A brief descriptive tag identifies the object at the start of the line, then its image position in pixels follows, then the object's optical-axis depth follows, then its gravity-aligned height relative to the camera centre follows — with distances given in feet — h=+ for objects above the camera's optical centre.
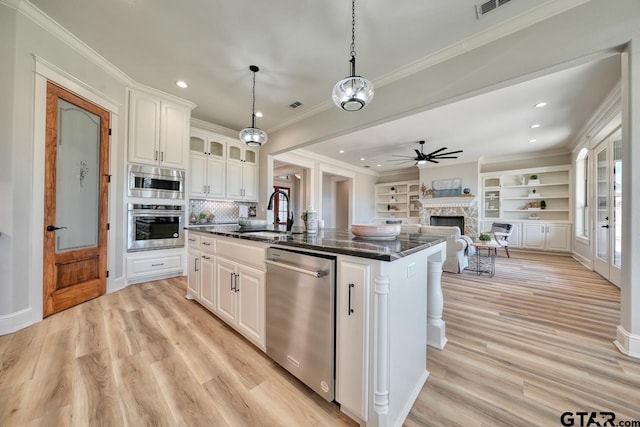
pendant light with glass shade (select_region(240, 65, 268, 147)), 9.73 +3.30
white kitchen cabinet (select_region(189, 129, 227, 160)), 14.08 +4.37
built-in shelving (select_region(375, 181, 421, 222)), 29.32 +1.80
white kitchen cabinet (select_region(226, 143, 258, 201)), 15.72 +2.84
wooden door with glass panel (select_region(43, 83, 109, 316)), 7.95 +0.42
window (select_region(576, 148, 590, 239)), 17.06 +1.73
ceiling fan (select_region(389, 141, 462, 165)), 18.52 +4.68
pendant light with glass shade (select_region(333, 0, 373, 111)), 6.18 +3.31
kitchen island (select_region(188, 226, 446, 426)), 3.62 -1.87
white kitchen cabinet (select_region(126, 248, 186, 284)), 11.06 -2.64
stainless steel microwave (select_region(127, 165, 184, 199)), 11.07 +1.53
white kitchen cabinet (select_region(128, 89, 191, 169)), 11.12 +4.23
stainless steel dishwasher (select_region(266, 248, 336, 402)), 4.15 -2.03
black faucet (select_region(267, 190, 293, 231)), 7.73 -0.25
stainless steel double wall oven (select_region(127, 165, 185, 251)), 11.07 +0.16
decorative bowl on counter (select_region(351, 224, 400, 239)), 5.57 -0.40
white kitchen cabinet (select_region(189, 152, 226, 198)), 13.96 +2.30
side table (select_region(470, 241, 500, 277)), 14.21 -3.38
